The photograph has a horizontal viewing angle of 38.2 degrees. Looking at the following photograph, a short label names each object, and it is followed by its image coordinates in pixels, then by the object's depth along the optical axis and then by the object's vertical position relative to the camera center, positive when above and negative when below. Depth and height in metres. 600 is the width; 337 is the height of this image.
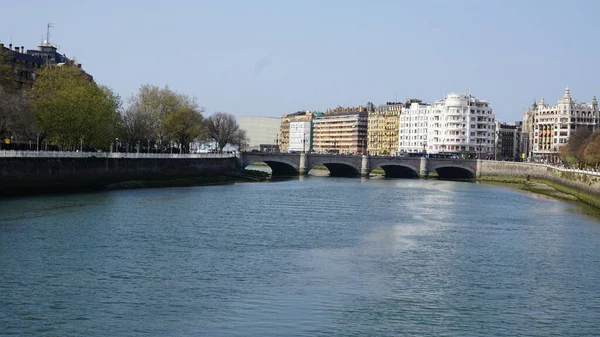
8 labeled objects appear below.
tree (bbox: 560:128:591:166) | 124.36 +3.31
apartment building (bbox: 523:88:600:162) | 177.50 +9.50
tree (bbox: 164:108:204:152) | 112.81 +3.89
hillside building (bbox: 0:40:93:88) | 103.82 +11.17
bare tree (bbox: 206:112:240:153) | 146.50 +4.64
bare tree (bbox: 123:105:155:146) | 107.12 +3.45
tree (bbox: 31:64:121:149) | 78.50 +3.91
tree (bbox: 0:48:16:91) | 82.38 +7.21
